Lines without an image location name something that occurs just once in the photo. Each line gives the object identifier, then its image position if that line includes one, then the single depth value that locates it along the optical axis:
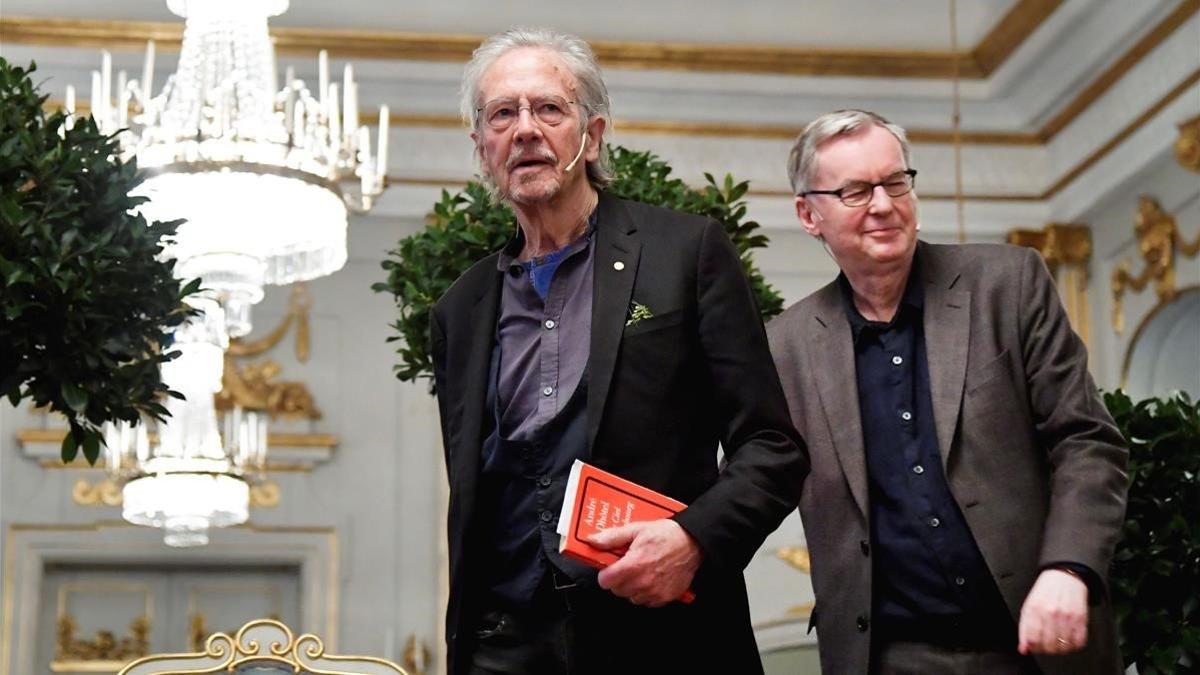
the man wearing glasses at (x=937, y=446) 2.53
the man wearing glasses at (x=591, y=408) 2.29
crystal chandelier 5.73
